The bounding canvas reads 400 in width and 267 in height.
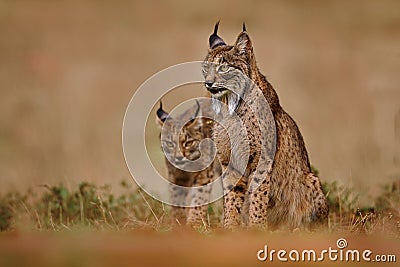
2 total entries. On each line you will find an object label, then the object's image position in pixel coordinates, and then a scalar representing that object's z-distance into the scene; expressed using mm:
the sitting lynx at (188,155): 15687
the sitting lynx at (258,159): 11773
